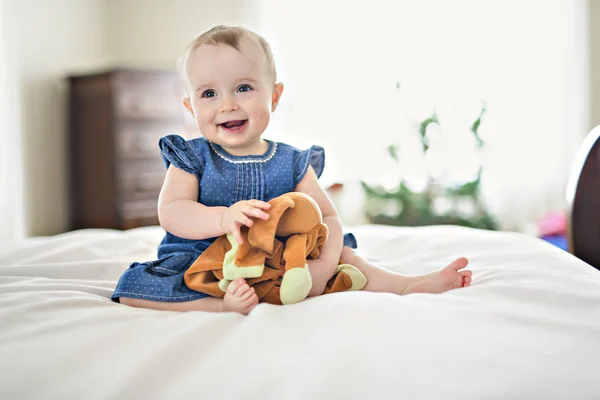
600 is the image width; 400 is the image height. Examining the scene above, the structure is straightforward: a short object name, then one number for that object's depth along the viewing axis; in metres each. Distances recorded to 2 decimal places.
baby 1.18
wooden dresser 4.18
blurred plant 4.12
